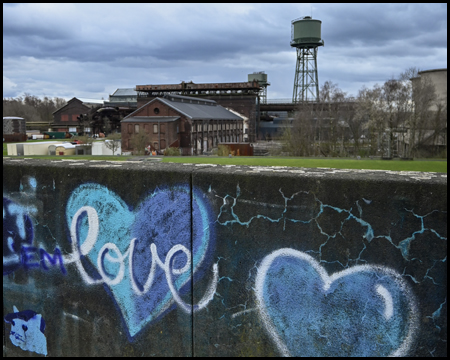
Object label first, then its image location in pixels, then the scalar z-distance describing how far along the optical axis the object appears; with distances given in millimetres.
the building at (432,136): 42688
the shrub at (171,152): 48062
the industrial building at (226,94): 70250
